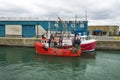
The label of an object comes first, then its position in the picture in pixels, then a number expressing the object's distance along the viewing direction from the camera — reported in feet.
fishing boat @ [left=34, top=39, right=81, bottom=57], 39.61
